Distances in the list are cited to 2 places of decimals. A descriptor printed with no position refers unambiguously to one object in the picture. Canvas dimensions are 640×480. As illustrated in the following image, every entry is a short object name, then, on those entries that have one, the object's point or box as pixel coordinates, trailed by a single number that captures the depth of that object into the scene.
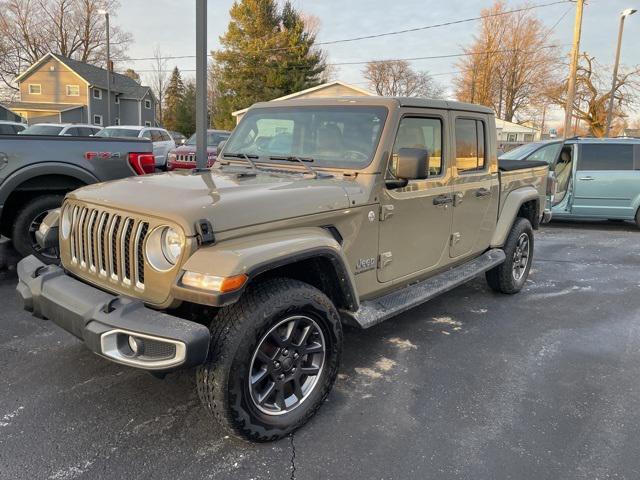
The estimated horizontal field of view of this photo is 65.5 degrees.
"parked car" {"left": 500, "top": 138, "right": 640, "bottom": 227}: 9.45
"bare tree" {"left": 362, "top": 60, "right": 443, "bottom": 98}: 57.92
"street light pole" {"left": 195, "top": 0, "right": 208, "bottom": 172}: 6.20
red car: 12.32
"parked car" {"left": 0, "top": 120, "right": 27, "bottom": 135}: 15.94
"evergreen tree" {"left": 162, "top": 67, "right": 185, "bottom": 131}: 62.08
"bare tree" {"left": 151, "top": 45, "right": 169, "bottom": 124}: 66.58
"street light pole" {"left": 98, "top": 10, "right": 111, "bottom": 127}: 23.24
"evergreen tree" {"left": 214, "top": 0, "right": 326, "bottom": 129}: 37.41
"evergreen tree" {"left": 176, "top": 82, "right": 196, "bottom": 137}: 50.88
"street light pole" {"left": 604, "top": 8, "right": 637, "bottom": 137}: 22.31
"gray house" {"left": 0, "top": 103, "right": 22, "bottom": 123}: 24.25
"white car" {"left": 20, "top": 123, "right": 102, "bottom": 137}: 15.85
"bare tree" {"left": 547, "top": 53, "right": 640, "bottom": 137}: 34.59
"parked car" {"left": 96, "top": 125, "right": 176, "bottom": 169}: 16.94
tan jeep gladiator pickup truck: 2.38
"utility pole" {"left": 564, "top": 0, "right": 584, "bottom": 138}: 17.78
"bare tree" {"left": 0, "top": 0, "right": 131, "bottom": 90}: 47.56
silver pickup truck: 4.89
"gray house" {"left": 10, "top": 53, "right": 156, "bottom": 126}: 41.09
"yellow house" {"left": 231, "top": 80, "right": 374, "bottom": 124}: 28.80
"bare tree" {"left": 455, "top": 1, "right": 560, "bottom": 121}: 40.06
